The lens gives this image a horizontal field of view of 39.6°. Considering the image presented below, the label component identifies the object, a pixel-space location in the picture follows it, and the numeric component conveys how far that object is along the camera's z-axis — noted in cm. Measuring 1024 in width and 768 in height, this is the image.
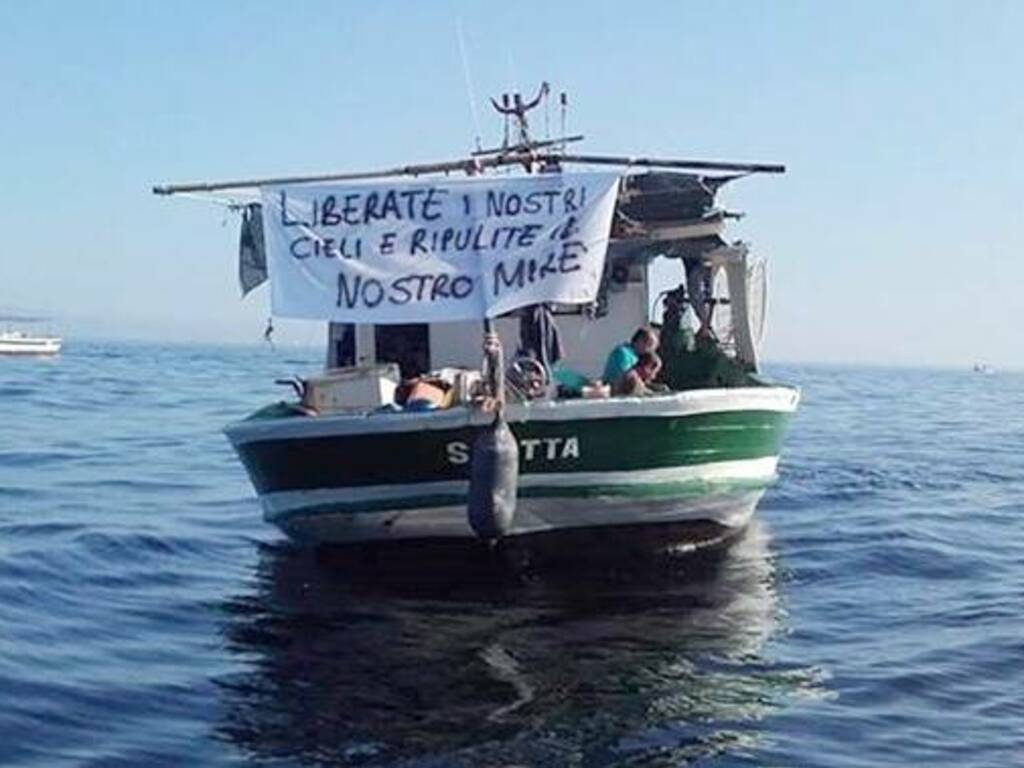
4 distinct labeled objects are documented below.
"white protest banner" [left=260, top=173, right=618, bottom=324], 1392
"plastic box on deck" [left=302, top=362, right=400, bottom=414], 1422
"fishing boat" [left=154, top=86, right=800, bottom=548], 1325
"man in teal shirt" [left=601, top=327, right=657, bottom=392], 1474
